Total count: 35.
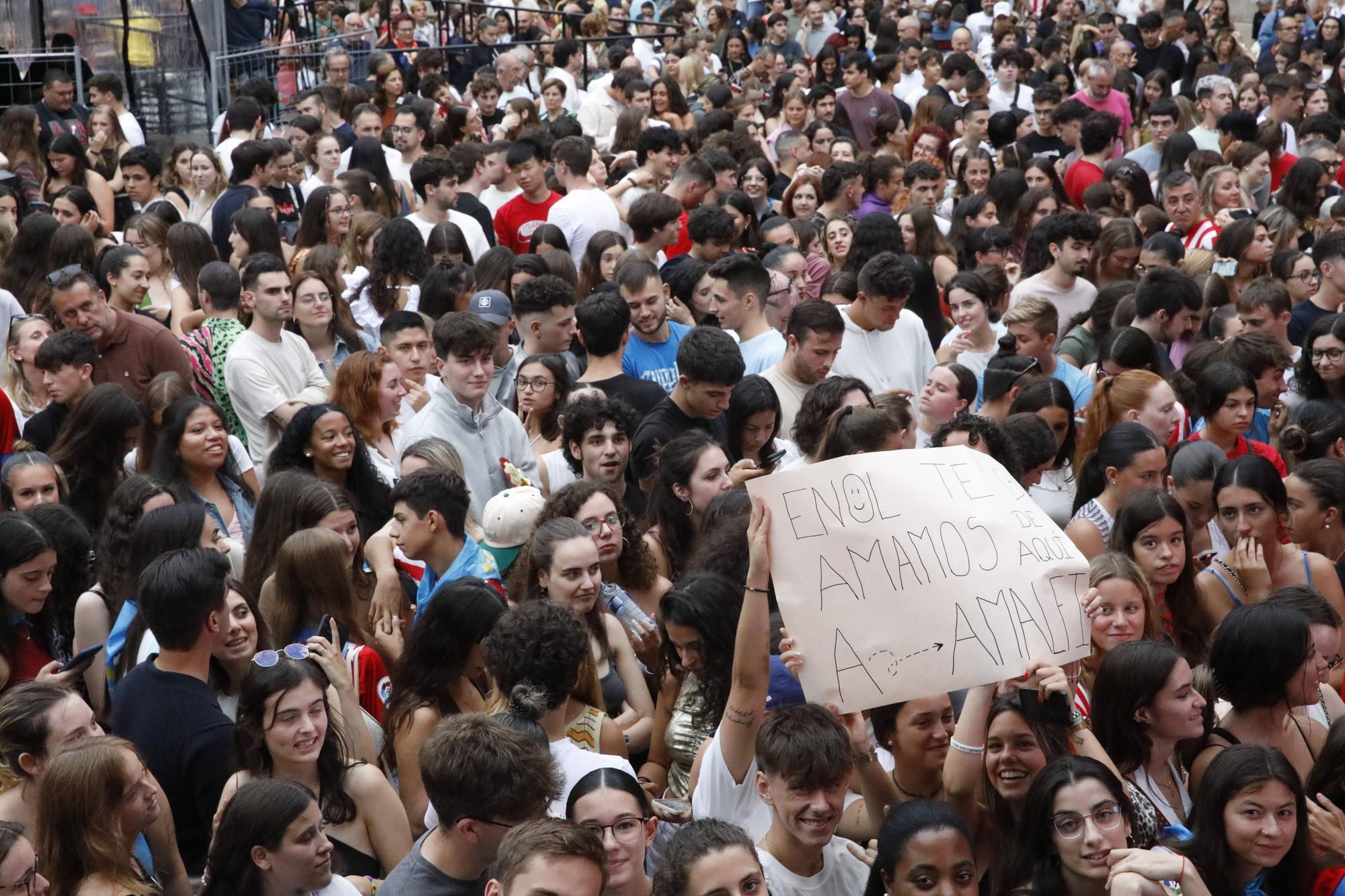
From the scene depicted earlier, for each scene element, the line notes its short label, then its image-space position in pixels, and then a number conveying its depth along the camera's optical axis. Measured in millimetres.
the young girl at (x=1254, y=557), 5449
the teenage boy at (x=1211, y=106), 12844
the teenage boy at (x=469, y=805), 3592
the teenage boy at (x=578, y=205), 10203
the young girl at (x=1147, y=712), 4234
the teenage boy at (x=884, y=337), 7504
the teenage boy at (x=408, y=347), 7566
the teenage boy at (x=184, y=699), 4336
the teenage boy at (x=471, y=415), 6605
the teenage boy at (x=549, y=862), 3275
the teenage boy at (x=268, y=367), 7461
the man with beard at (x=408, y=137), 12820
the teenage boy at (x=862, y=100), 15352
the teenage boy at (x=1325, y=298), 8328
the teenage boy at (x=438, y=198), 10328
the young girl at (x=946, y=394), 6887
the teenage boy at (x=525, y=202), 10797
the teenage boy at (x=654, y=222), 9391
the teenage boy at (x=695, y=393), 6410
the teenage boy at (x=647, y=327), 7797
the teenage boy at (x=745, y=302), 7867
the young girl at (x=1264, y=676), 4430
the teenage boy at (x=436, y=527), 5508
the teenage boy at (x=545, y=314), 7609
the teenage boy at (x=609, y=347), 7176
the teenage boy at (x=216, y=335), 7777
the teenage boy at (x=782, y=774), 3736
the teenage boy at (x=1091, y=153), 11969
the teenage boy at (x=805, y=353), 6953
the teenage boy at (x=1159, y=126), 13016
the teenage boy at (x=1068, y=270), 8844
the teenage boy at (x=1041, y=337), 7418
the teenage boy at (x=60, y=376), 6938
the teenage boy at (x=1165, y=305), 7754
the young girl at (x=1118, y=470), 5875
